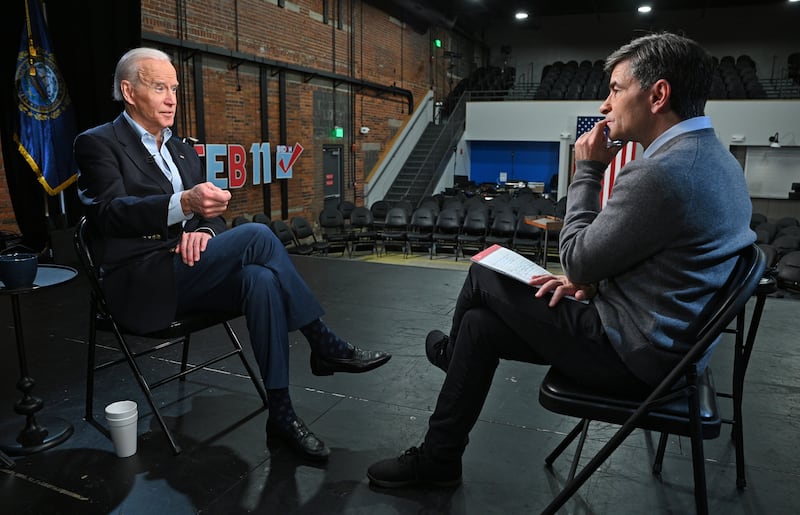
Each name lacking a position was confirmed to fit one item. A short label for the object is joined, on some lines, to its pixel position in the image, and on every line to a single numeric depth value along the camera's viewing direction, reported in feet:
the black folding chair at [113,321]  6.45
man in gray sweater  4.11
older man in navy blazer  6.25
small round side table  6.53
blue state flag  16.74
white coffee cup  6.32
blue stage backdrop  52.29
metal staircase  44.21
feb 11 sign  27.02
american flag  21.17
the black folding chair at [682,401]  4.01
